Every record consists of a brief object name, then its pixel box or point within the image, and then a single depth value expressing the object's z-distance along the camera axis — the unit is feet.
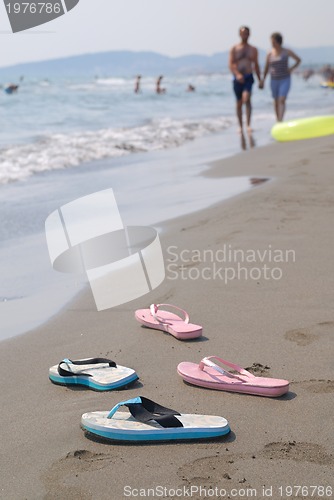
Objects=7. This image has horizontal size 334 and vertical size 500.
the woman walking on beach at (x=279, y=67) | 36.73
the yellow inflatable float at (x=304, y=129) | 34.09
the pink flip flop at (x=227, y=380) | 8.75
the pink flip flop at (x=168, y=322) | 10.93
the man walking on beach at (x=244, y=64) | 36.27
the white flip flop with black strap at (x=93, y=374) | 9.32
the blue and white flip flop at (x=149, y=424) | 7.77
